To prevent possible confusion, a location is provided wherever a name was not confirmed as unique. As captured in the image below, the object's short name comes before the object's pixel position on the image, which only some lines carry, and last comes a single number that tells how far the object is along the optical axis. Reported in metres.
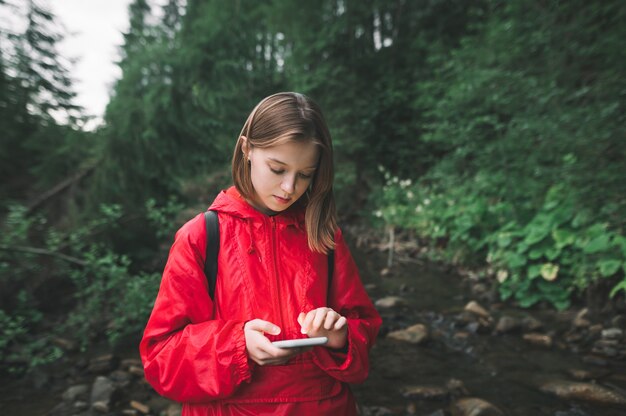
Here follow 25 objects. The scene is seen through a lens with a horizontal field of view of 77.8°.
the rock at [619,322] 3.82
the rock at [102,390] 3.10
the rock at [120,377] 3.41
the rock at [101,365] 3.58
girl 1.23
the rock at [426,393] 3.10
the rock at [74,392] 3.19
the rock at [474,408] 2.74
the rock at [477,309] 4.60
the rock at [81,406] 3.04
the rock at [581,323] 3.96
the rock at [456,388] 3.13
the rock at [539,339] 3.84
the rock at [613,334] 3.68
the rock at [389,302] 5.21
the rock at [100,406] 2.99
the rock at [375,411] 2.89
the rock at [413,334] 4.12
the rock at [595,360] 3.37
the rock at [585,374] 3.17
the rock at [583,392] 2.84
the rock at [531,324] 4.14
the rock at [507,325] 4.18
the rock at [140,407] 3.01
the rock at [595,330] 3.80
